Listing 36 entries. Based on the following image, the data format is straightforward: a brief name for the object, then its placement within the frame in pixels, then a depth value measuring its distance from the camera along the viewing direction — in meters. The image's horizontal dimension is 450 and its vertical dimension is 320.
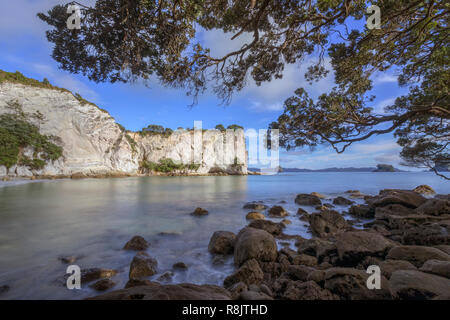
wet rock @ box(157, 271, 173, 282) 2.62
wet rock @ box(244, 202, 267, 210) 8.15
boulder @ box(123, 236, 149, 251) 3.85
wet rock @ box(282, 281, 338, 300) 1.84
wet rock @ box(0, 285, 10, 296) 2.41
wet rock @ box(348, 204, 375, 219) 6.41
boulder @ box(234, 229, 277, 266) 2.84
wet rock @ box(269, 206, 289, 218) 6.77
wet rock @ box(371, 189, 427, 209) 6.30
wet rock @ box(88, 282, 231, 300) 1.41
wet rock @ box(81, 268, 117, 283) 2.60
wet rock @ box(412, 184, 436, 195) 13.88
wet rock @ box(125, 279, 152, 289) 2.34
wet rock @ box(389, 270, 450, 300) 1.60
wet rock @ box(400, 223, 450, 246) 3.14
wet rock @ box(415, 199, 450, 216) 5.10
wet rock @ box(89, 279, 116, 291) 2.42
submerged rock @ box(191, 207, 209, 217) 7.25
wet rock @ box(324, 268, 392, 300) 1.76
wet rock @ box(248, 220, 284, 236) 4.52
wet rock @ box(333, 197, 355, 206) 9.20
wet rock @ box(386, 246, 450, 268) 2.24
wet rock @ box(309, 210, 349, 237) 4.57
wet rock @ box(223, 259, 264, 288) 2.37
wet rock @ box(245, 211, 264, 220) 6.22
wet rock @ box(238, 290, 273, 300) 1.62
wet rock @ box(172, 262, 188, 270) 3.02
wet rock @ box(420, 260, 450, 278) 1.82
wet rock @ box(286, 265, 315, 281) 2.29
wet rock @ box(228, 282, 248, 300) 1.98
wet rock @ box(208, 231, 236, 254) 3.53
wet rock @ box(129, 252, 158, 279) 2.70
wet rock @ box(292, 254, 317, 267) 2.72
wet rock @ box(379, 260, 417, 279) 2.05
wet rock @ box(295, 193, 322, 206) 9.12
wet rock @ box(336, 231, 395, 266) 2.62
